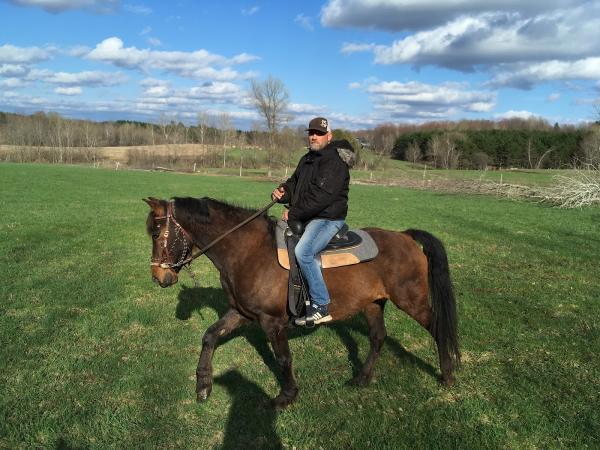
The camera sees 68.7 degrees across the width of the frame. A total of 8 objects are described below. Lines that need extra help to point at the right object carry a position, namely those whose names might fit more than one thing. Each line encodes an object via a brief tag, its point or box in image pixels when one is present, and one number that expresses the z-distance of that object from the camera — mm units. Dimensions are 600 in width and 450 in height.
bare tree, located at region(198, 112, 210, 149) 107125
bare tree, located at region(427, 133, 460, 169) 84250
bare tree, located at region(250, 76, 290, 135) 80562
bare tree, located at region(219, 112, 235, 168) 106812
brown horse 5277
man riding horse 5234
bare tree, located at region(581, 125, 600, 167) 58875
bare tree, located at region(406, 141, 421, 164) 93188
